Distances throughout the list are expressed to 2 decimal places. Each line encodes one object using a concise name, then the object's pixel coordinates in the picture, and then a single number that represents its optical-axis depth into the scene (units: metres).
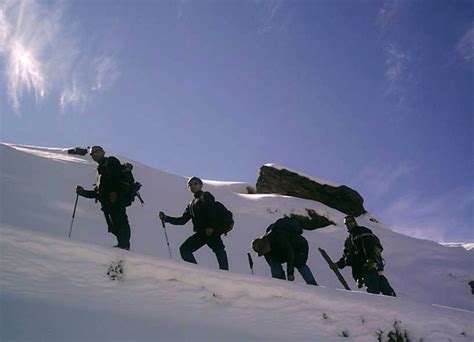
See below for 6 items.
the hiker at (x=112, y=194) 6.54
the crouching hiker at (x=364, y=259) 7.35
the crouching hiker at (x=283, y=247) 6.61
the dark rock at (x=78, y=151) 21.05
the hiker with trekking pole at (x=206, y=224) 6.73
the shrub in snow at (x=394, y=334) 4.85
